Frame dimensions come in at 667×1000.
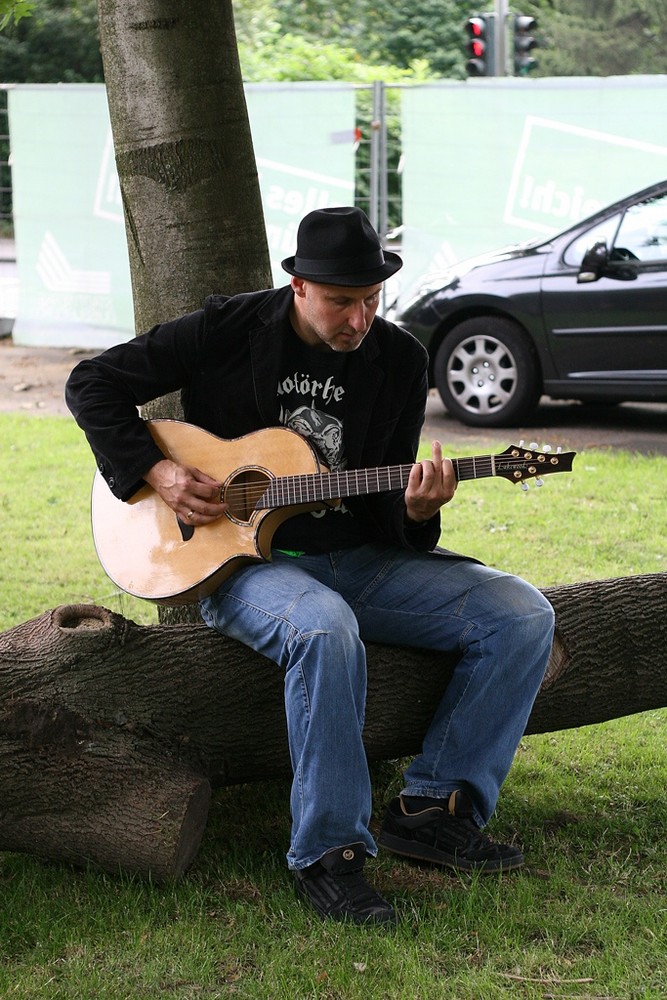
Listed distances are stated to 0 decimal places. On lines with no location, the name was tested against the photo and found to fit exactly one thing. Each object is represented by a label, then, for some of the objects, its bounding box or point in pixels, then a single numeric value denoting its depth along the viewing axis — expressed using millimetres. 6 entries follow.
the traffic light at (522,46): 18672
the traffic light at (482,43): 17281
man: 3359
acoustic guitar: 3586
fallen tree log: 3381
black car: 9172
